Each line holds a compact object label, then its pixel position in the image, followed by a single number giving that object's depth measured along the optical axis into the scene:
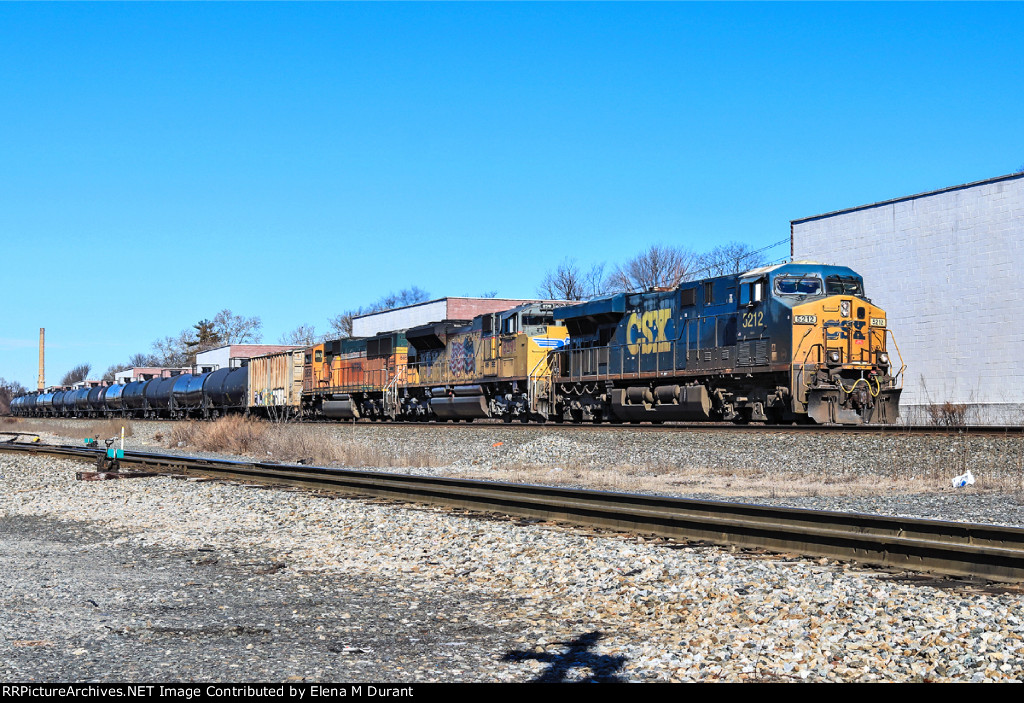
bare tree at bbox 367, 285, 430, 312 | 112.19
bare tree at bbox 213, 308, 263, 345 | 126.44
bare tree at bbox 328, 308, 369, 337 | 104.99
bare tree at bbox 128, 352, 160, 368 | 136.10
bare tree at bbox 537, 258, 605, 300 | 88.38
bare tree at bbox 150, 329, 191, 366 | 125.81
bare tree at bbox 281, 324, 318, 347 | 111.78
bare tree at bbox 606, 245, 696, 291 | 85.88
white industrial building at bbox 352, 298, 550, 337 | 58.66
